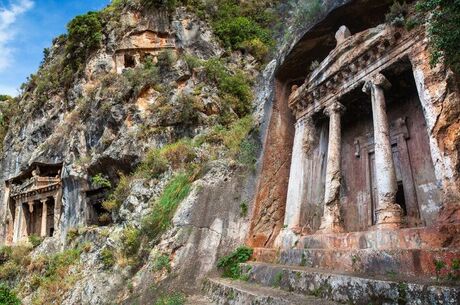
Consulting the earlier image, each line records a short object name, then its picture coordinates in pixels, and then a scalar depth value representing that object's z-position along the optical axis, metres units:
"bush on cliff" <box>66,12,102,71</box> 25.16
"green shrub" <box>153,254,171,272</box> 8.73
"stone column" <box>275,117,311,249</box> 8.51
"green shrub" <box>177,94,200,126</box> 16.31
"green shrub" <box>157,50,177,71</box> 19.20
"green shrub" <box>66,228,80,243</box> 16.69
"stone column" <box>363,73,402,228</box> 6.65
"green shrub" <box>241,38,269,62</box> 23.05
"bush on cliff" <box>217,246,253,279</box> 8.24
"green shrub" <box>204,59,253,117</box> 17.92
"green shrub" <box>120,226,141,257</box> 10.73
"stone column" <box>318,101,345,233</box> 8.07
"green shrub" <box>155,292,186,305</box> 7.14
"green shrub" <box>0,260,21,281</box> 17.62
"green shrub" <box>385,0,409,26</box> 7.55
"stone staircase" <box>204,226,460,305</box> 4.06
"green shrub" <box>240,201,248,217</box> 9.43
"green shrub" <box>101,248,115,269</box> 11.05
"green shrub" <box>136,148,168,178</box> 13.38
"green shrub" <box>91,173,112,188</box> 17.11
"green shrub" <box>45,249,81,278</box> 13.97
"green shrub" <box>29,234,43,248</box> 21.11
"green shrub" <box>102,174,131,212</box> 14.40
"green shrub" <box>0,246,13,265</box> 20.54
